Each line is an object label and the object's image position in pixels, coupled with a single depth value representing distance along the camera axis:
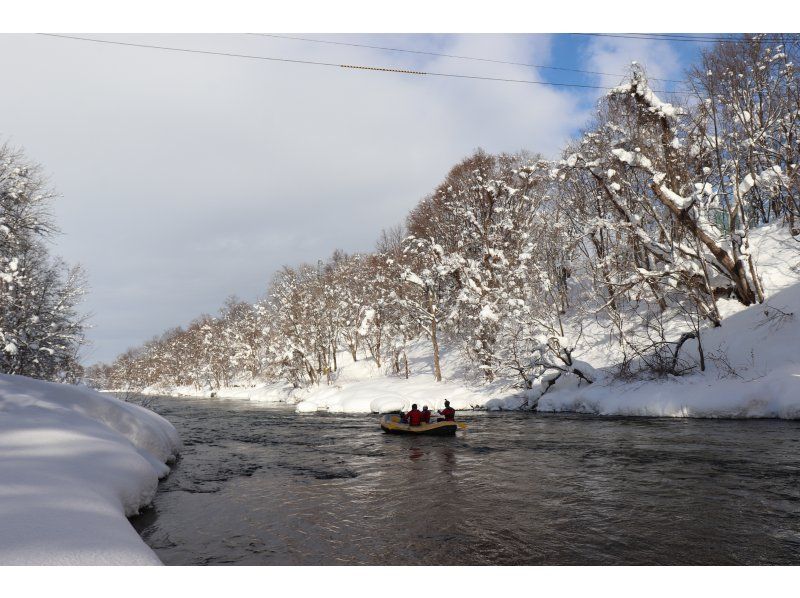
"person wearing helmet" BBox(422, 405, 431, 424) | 20.34
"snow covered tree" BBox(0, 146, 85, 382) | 20.47
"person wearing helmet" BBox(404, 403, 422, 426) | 20.11
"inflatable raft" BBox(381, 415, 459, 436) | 19.14
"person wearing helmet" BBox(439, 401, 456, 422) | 19.52
